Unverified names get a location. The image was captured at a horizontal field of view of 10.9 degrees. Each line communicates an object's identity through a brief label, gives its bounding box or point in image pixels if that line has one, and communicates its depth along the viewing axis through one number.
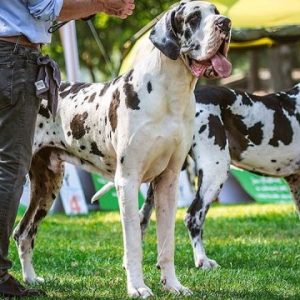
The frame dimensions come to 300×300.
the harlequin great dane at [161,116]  10.47
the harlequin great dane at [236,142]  14.63
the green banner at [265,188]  28.10
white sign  25.82
